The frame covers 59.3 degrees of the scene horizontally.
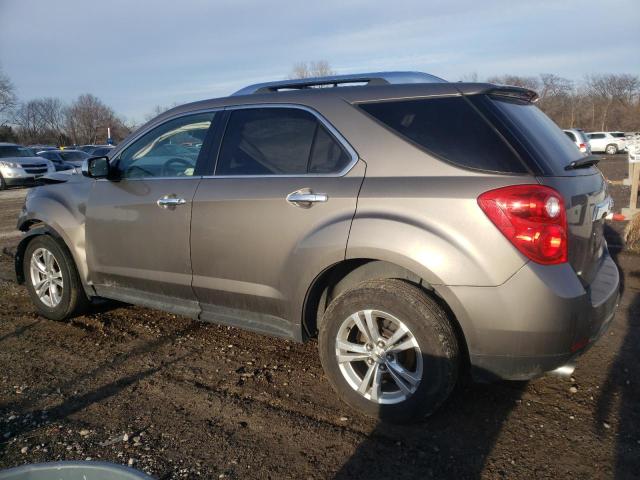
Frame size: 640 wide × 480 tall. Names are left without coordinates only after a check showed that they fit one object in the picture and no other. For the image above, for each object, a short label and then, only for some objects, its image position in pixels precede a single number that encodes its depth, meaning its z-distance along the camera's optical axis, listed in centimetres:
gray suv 276
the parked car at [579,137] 1978
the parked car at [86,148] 3178
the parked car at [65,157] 2458
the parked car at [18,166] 2086
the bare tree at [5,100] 5416
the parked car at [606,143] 3994
